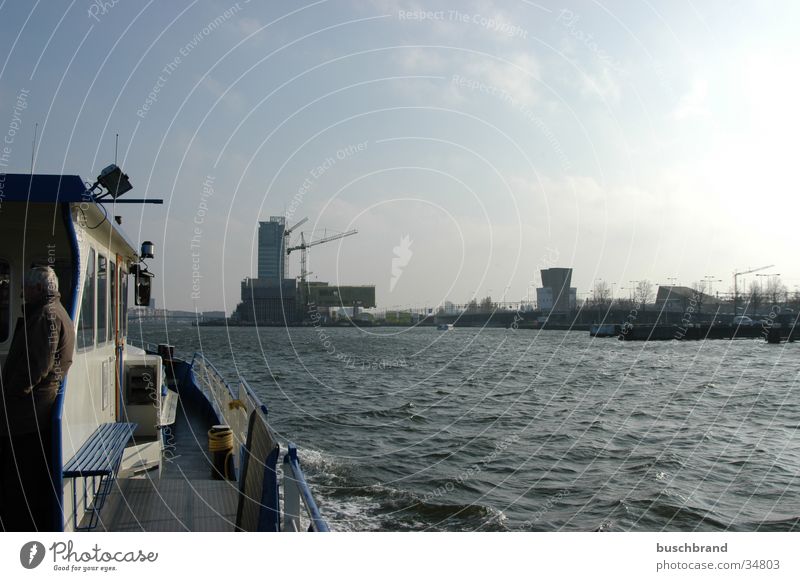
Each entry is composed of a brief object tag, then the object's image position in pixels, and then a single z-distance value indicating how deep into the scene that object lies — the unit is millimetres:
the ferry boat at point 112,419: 5438
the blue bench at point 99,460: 5430
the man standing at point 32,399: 4906
